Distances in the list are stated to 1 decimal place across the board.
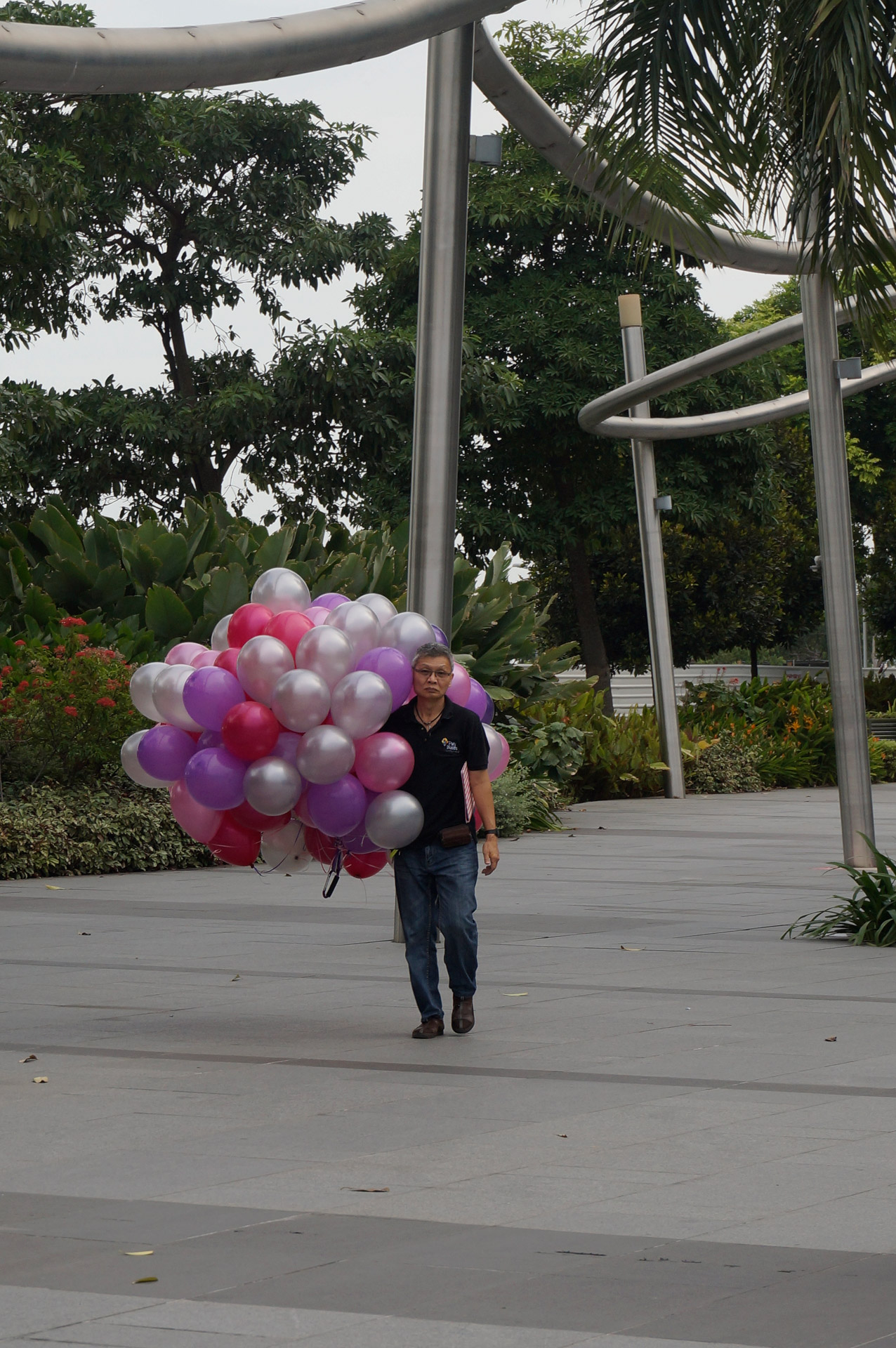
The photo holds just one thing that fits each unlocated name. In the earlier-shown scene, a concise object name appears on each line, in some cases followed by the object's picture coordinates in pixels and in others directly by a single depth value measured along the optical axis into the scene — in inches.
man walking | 630.5
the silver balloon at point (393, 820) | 617.0
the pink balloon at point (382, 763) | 617.9
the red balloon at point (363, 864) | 653.3
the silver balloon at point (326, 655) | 623.8
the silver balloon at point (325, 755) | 606.9
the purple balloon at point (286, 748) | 621.0
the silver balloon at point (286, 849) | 643.5
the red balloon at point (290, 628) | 644.7
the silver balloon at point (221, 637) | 677.5
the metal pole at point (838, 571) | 1165.1
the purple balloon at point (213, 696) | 625.9
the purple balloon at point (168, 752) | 644.7
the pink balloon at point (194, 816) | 641.0
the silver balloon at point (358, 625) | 644.1
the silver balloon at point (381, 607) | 684.4
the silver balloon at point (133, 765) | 658.8
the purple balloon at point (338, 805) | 614.2
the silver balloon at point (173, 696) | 642.8
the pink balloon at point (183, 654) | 676.1
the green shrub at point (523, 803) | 1582.2
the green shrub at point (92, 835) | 1242.6
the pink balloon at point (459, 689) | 671.8
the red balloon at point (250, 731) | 613.9
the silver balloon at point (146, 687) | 658.8
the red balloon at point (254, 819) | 635.5
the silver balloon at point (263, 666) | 620.4
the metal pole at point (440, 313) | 896.9
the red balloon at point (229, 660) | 642.2
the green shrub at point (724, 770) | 2228.1
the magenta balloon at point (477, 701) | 681.6
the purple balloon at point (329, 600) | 706.8
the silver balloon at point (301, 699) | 610.5
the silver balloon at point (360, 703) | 614.5
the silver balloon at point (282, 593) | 671.8
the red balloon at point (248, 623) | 657.6
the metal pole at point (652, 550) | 2022.6
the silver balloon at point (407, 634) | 655.8
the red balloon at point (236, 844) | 644.1
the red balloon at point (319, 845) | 642.8
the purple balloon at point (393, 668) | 637.3
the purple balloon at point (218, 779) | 619.5
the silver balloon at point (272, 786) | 610.2
